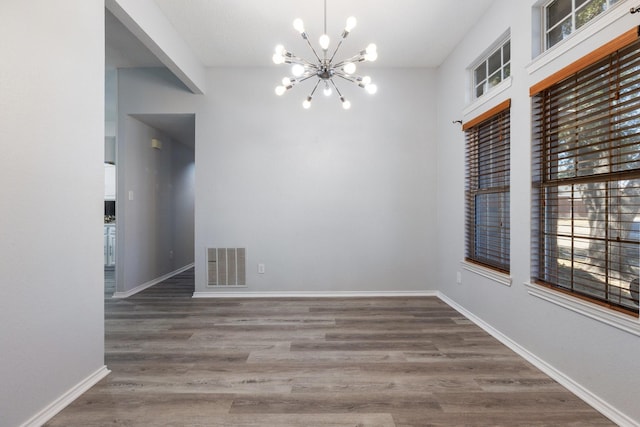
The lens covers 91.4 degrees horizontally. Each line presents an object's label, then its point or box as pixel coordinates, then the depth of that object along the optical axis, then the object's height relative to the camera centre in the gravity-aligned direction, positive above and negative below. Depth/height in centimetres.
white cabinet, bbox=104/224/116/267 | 626 -58
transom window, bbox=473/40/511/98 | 298 +150
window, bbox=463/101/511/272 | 291 +28
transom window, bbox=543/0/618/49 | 204 +140
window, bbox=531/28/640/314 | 174 +24
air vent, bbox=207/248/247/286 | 431 -70
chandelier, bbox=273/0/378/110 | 226 +123
